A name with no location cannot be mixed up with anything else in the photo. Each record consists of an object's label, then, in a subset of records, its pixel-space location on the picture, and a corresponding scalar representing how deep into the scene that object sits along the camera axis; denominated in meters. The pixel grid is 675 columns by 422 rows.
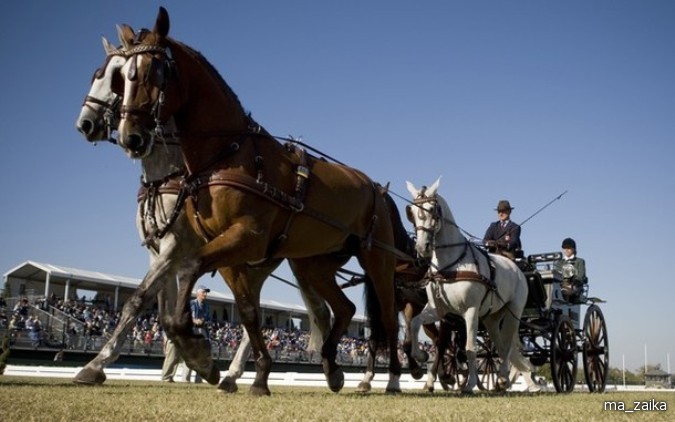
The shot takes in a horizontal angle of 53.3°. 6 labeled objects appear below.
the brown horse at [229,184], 5.56
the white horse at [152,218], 6.09
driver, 11.63
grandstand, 30.27
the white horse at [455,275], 9.33
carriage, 11.28
